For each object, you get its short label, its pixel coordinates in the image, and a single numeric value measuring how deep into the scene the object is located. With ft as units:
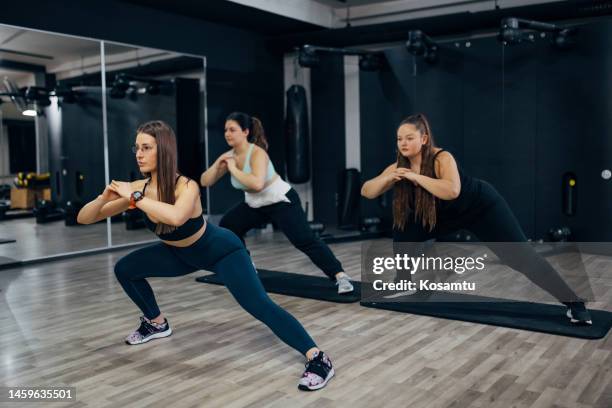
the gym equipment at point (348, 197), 21.17
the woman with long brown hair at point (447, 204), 9.21
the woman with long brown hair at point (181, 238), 7.15
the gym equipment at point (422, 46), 16.78
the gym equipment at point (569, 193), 16.26
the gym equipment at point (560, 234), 16.07
